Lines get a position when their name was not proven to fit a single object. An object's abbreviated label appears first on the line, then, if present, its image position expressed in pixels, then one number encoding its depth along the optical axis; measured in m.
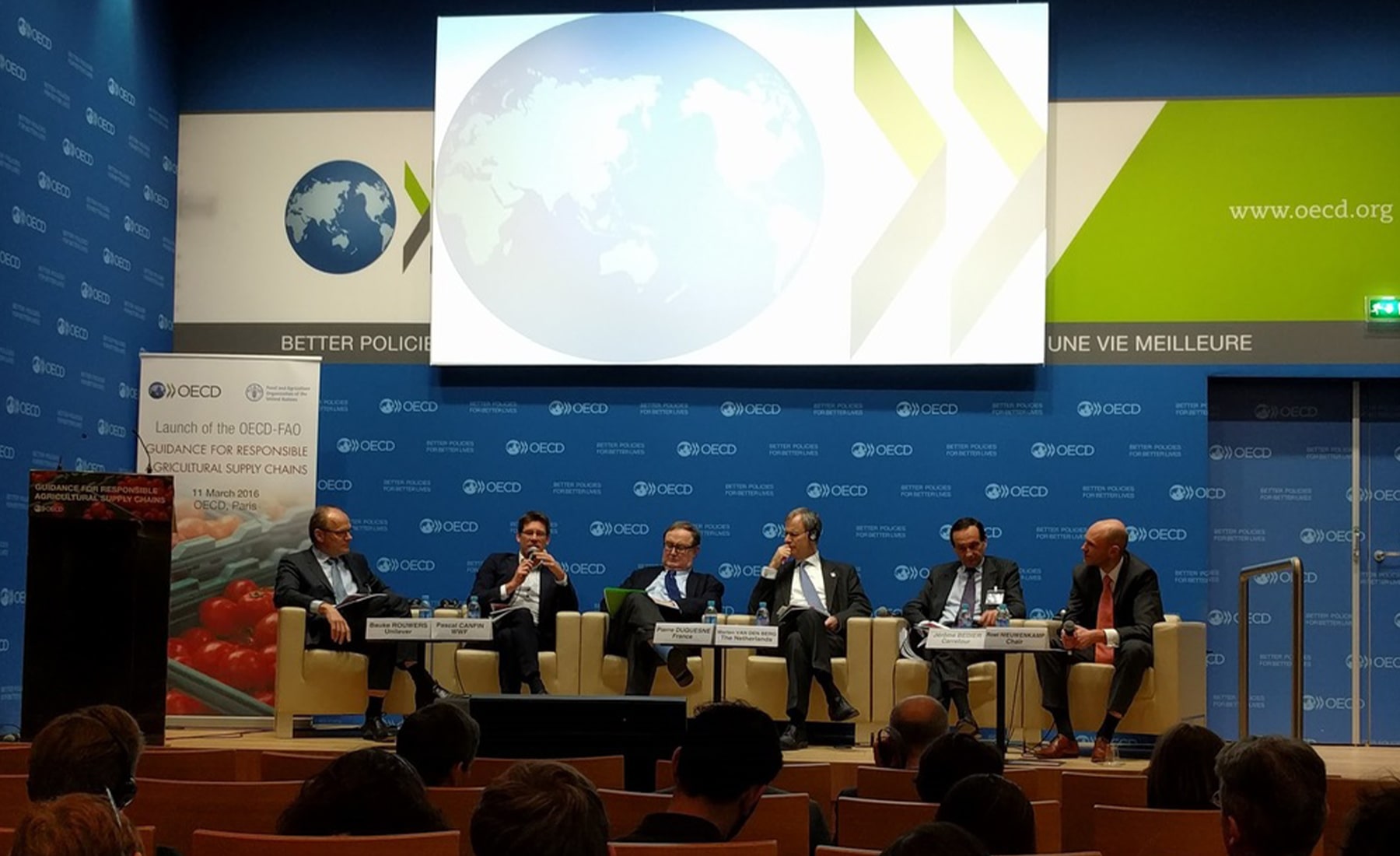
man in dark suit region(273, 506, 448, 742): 7.66
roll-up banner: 8.51
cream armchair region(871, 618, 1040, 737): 7.68
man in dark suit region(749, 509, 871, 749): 7.63
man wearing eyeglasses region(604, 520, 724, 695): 7.77
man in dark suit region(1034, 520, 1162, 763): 7.32
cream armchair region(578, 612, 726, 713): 7.87
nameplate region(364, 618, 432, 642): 7.27
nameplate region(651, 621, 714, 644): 7.09
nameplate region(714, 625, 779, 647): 7.09
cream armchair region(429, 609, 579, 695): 7.95
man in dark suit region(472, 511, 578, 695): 7.86
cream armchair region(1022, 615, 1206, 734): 7.42
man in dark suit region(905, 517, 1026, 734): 7.78
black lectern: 6.16
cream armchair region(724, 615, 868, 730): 7.76
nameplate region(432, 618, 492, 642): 7.29
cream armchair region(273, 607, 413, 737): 7.69
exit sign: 8.55
